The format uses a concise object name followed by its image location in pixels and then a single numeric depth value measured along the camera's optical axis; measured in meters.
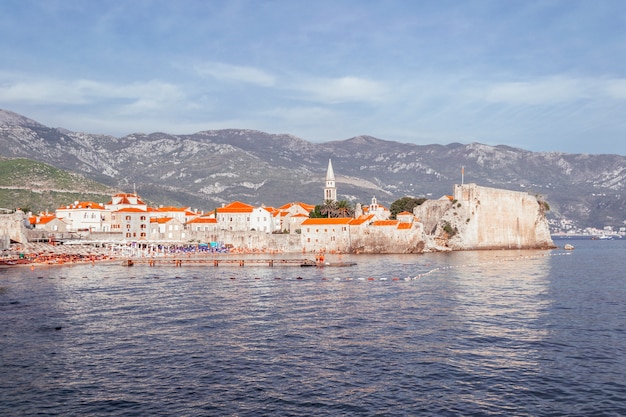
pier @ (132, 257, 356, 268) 74.25
